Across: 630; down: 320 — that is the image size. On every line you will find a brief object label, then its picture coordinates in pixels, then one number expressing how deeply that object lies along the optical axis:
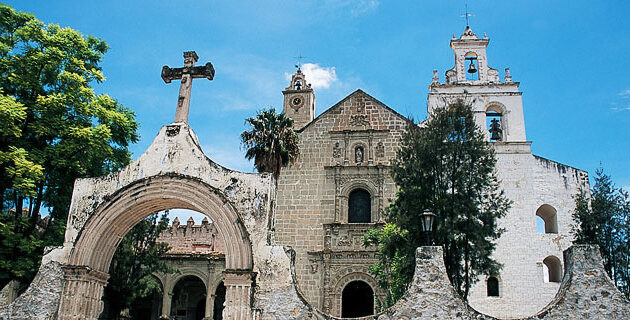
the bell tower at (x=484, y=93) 22.88
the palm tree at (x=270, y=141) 19.64
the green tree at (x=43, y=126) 14.90
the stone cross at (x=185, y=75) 12.79
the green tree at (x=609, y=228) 15.82
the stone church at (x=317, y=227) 10.31
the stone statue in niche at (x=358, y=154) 22.49
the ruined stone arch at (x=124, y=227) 11.09
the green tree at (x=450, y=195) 14.99
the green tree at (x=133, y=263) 18.31
